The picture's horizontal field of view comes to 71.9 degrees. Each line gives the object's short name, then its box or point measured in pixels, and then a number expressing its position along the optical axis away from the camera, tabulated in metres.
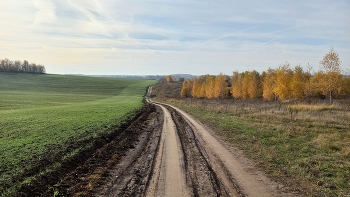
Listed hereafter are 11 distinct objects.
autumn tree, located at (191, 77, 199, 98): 102.93
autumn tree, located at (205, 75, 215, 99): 88.44
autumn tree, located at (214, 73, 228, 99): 85.69
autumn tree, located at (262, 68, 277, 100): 61.22
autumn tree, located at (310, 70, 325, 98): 59.69
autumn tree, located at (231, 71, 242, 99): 77.62
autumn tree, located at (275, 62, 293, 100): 54.44
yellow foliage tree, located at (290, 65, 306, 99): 54.65
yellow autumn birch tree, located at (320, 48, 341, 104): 44.22
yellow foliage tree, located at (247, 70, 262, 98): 72.06
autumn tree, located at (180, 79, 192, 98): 108.86
